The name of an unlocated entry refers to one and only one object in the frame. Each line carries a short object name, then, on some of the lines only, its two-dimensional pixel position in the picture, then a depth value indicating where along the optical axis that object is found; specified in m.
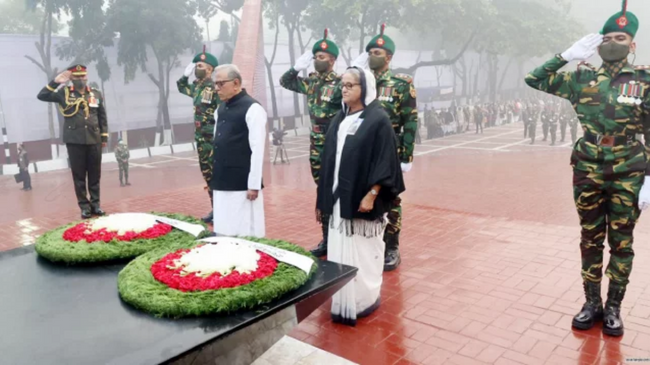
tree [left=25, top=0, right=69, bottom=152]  15.66
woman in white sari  3.27
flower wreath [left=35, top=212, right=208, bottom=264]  2.97
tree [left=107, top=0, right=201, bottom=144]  17.92
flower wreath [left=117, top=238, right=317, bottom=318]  2.26
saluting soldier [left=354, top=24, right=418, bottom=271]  4.29
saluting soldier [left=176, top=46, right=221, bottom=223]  5.88
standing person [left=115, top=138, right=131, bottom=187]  12.41
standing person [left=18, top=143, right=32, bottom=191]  12.22
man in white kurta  4.16
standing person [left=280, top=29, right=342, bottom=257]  4.73
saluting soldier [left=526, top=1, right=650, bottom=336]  3.02
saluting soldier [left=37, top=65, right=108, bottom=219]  6.39
